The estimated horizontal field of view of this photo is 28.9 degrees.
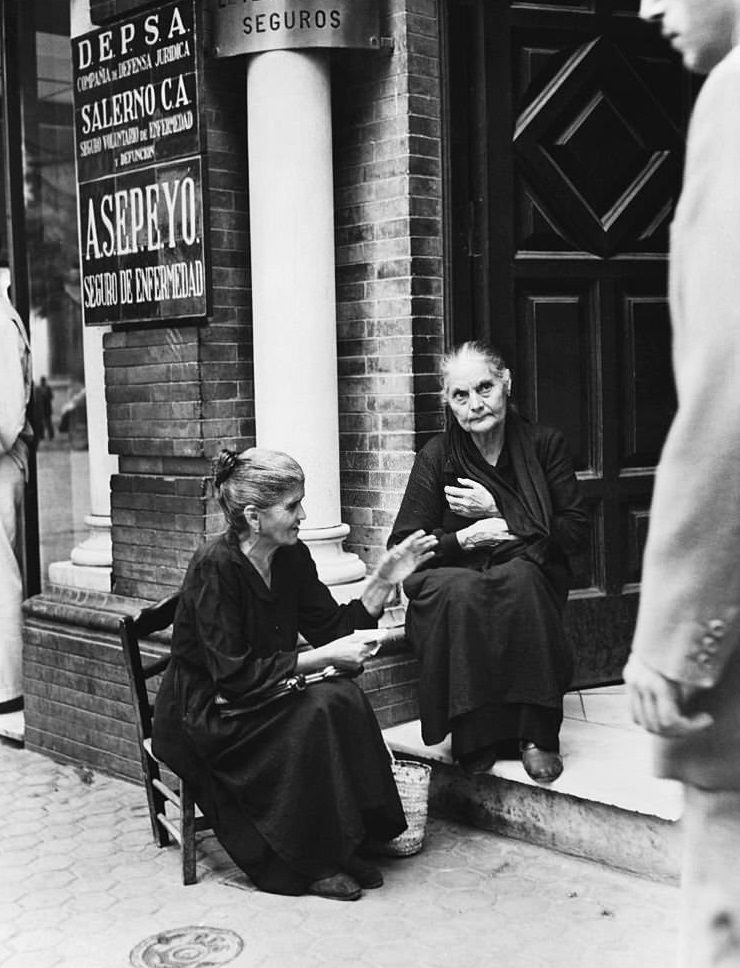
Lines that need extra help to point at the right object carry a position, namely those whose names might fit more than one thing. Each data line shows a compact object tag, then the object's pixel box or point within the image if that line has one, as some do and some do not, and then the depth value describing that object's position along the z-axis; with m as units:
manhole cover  4.01
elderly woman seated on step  4.86
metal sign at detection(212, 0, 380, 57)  5.46
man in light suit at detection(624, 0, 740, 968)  1.95
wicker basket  4.74
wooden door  5.66
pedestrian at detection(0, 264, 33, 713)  6.57
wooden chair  4.96
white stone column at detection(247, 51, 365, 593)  5.54
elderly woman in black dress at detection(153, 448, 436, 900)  4.48
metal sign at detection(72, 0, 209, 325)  5.68
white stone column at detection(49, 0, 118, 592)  6.40
